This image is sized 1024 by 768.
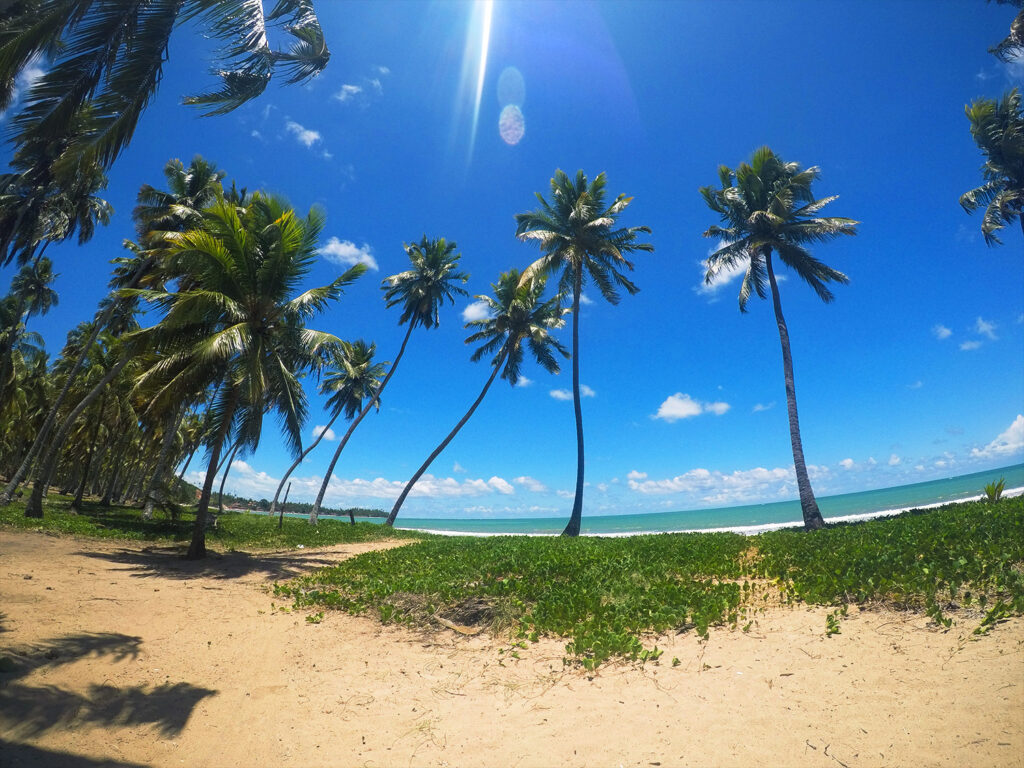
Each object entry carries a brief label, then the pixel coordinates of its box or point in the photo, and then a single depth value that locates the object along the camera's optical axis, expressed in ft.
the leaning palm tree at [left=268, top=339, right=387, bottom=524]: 117.19
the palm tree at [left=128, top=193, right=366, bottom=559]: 35.17
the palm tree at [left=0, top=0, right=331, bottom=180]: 16.22
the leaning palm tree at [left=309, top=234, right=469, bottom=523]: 89.45
